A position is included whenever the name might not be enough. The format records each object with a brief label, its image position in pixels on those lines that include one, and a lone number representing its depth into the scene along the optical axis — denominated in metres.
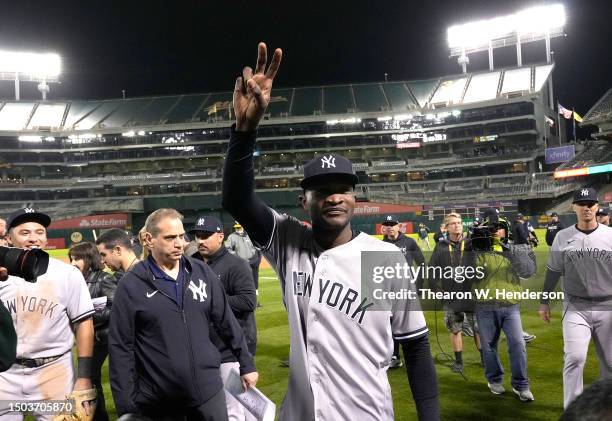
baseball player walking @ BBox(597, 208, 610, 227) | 13.07
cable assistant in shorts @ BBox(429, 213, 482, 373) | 6.39
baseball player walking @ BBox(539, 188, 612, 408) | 4.76
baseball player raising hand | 2.17
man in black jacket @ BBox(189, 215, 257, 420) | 4.96
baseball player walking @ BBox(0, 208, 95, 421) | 3.59
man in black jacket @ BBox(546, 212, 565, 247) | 18.52
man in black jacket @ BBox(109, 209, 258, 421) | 3.18
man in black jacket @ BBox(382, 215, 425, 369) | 8.14
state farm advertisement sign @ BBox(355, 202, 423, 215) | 47.53
